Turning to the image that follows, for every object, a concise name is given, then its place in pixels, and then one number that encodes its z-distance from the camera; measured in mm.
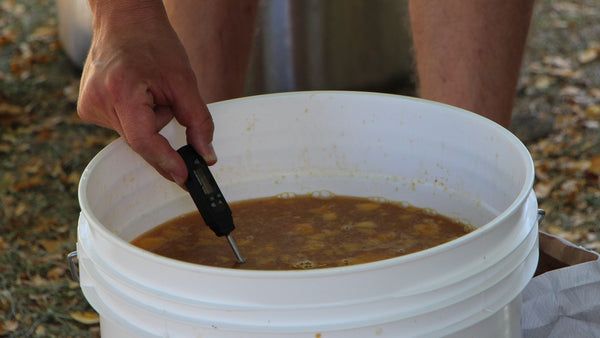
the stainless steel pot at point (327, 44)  2574
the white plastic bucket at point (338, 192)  909
